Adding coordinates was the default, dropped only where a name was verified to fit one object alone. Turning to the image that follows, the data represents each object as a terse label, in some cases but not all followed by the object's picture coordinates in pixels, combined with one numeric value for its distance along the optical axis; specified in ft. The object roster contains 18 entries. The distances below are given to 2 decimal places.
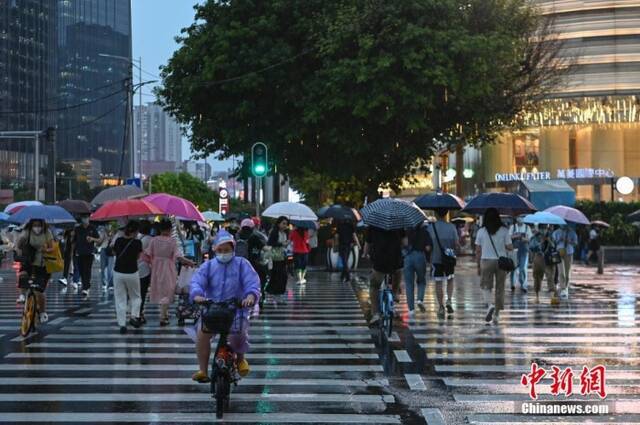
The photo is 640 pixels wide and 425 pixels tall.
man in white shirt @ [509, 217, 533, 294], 80.28
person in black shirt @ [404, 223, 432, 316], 59.41
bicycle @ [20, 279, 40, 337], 49.55
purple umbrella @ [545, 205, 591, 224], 74.81
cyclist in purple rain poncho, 31.14
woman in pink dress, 53.31
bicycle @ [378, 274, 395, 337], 48.14
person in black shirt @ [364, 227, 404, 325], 50.16
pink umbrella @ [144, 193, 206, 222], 63.57
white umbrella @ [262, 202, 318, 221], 84.84
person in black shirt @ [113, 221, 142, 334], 51.57
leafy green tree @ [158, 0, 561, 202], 108.17
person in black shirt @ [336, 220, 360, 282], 96.17
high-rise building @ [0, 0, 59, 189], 369.91
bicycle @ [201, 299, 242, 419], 29.27
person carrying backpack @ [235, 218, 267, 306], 61.52
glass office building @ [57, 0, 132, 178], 471.62
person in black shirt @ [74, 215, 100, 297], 76.48
